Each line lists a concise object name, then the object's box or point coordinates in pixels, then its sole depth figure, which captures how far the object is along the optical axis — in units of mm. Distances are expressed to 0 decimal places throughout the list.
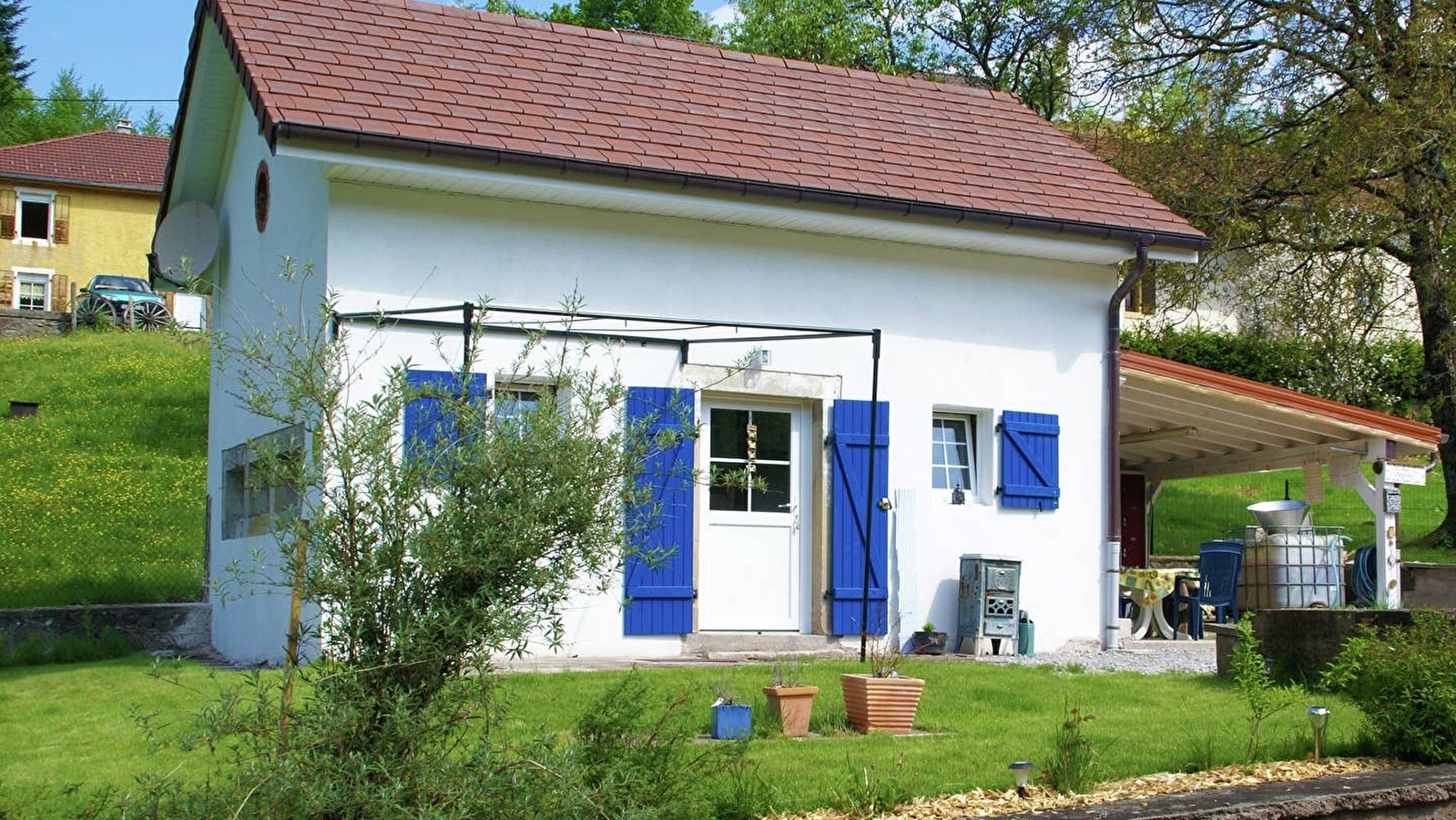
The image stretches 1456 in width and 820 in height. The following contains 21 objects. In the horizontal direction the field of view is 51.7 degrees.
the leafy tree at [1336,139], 18547
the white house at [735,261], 10547
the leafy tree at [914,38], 32688
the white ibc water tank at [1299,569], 14008
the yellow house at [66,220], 44594
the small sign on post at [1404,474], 14219
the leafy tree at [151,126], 71938
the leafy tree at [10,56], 49094
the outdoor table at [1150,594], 13883
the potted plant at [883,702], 7602
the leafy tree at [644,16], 40844
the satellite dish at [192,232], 13758
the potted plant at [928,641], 11609
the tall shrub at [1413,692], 6906
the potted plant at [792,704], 7395
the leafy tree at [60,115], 60281
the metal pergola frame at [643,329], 9367
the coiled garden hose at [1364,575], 15523
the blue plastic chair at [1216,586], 14156
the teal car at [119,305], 33375
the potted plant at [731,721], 7098
